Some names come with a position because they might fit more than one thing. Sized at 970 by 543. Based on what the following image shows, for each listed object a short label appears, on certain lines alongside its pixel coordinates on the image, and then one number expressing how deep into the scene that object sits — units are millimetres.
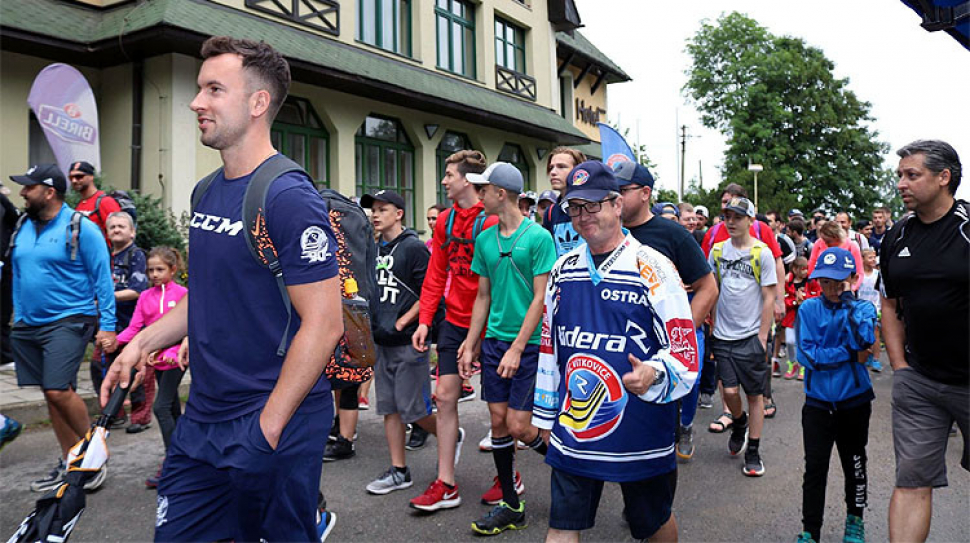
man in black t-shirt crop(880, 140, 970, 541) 3545
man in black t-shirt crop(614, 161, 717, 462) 4047
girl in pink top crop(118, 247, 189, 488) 5188
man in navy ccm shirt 2223
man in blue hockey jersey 2879
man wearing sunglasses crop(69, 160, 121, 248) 7531
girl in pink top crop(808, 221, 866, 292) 6766
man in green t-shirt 4422
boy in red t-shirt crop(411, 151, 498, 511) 4867
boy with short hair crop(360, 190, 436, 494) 5191
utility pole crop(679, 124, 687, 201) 55312
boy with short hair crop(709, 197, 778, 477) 5992
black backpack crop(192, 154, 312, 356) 2258
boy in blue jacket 4141
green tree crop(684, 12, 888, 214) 41219
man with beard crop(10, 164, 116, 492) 5133
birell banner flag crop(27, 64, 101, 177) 11047
